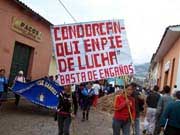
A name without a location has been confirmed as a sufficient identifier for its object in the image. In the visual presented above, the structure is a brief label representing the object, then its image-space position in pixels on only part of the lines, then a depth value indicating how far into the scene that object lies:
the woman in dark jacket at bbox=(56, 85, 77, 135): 4.94
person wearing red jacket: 4.83
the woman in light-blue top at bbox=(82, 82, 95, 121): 8.60
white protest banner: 4.61
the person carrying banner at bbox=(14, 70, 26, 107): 8.78
